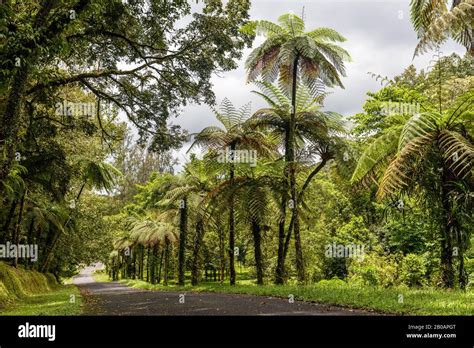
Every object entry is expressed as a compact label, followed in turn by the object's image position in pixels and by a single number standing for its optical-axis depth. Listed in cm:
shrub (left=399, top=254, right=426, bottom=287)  1569
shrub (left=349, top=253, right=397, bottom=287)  1524
